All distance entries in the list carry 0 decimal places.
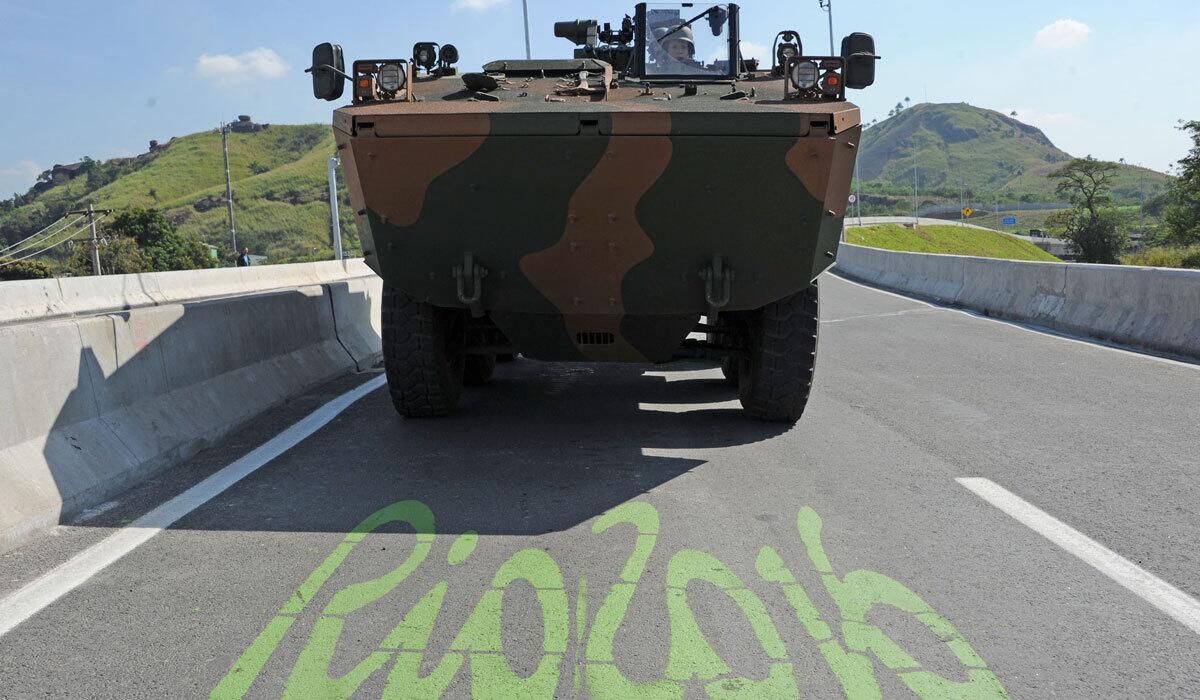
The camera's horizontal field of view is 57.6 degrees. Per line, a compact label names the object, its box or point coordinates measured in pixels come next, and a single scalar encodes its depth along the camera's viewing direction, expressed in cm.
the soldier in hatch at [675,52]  683
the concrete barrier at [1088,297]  1034
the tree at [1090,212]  7112
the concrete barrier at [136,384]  466
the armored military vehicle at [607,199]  534
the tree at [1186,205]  5453
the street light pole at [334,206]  2354
